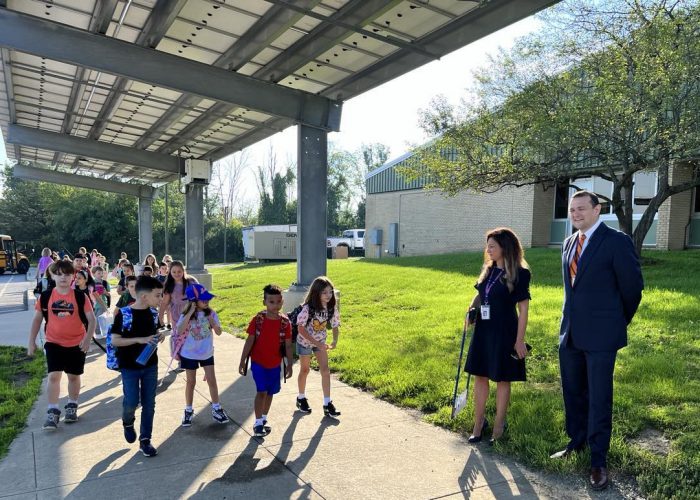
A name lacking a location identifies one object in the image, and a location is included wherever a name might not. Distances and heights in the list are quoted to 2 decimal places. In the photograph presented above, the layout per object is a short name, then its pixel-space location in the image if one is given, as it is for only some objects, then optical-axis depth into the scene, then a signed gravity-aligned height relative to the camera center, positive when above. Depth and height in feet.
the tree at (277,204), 208.23 +4.98
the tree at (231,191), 234.38 +11.09
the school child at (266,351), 15.29 -4.09
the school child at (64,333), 16.24 -3.93
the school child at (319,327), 16.97 -3.73
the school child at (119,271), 31.07 -3.79
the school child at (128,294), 21.15 -3.74
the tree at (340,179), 242.78 +19.02
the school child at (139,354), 13.96 -3.92
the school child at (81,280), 22.23 -3.04
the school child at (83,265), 26.17 -3.18
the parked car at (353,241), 138.51 -6.40
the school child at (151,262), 33.48 -3.27
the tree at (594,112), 31.17 +7.84
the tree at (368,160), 253.44 +29.92
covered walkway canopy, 22.31 +8.46
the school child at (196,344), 16.34 -4.18
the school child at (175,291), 21.75 -3.30
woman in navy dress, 13.80 -2.65
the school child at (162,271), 31.79 -3.71
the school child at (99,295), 28.33 -4.88
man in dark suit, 11.66 -1.97
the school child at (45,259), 46.24 -4.49
